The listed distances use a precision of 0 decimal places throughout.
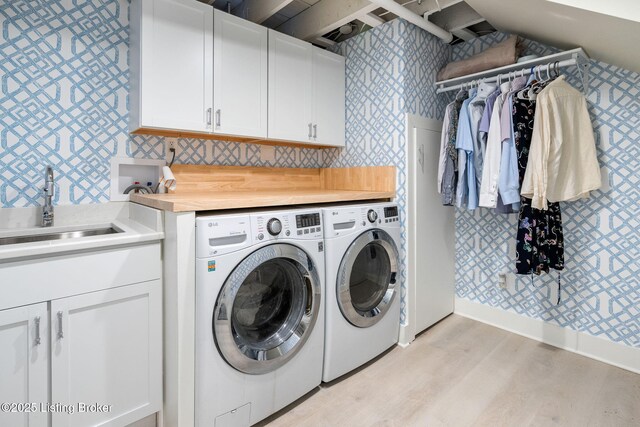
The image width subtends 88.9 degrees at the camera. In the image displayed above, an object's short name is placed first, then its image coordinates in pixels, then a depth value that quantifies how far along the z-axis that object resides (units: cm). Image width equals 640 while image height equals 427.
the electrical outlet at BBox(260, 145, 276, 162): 260
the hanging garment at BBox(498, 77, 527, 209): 202
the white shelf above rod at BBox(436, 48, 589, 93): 198
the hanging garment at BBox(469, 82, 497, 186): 222
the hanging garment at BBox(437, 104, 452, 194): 236
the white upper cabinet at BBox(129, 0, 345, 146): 179
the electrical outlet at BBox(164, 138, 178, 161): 213
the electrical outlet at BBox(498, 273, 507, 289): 264
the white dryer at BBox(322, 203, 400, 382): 186
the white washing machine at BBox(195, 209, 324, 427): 141
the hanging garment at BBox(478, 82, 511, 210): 208
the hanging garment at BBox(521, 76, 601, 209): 192
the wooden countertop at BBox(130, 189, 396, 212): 141
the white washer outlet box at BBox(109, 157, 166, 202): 197
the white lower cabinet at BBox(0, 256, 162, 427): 121
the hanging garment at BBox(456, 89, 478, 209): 223
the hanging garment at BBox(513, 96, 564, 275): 205
